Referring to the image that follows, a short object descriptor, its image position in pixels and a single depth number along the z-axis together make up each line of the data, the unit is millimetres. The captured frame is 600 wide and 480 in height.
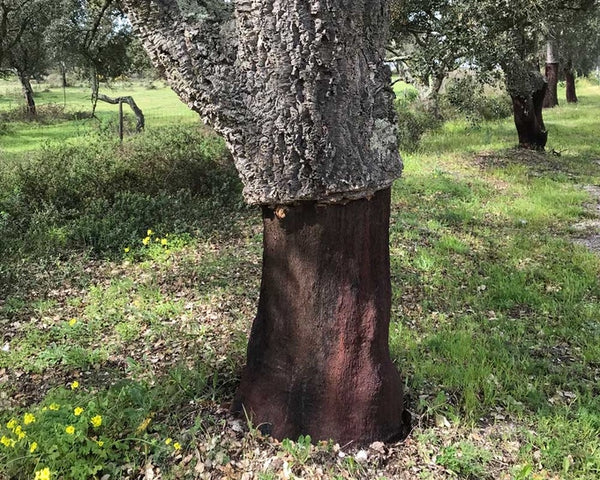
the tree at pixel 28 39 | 11055
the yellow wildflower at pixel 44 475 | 2531
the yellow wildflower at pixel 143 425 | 3113
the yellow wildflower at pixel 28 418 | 2934
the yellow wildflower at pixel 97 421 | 2951
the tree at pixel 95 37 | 10930
